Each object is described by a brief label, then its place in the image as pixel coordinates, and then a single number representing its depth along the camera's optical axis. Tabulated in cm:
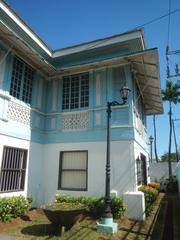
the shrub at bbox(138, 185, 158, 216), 967
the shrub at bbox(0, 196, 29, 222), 707
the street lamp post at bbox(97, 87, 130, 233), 638
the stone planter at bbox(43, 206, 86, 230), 611
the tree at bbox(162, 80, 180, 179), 3009
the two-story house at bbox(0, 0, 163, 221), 855
